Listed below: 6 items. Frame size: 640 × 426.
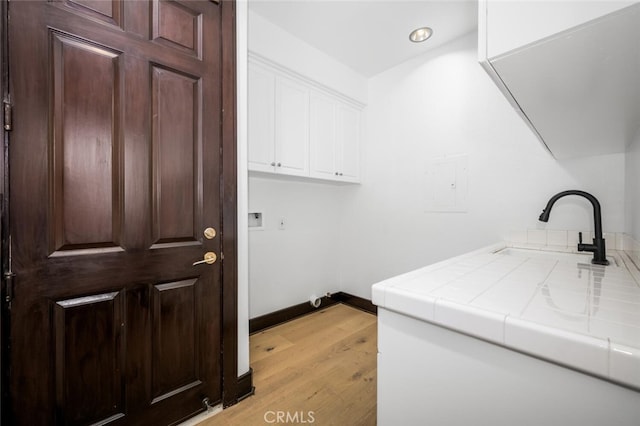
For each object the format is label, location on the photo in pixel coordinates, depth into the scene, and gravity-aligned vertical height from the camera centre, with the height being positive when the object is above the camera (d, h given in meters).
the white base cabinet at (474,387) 0.45 -0.35
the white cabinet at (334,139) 2.42 +0.69
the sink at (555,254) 1.27 -0.25
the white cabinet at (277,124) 1.99 +0.69
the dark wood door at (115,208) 0.97 +0.01
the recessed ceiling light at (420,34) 2.08 +1.41
